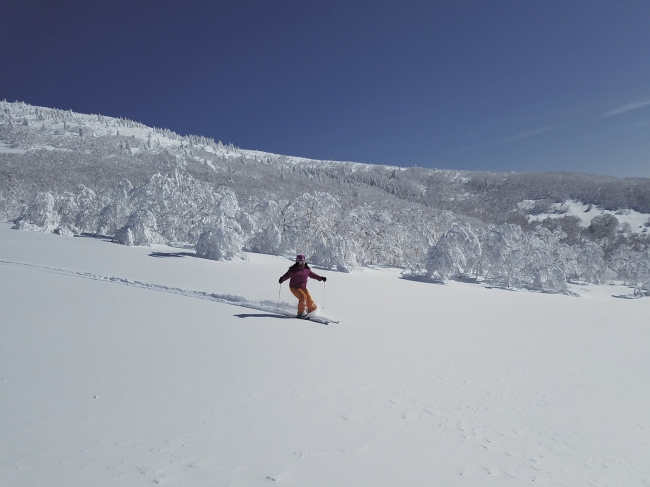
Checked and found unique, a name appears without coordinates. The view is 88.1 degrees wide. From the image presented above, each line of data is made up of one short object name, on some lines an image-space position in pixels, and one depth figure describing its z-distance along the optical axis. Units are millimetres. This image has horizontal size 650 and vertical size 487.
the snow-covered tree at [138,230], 26531
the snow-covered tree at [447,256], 34281
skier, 10383
